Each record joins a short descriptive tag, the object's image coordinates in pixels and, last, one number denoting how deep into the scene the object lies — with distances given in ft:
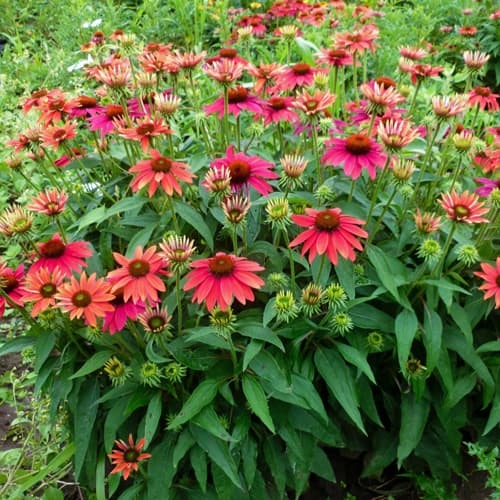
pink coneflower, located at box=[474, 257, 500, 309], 4.07
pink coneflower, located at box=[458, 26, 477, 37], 9.10
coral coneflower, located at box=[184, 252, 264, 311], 3.67
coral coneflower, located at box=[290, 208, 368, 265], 3.82
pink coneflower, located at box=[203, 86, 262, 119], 4.95
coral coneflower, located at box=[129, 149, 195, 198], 4.10
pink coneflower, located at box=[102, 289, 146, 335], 3.94
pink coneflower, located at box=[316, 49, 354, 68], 5.74
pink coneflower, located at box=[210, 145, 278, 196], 4.25
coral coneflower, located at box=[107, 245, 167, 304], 3.77
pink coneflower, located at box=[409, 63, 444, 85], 5.36
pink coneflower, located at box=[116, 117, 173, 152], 4.45
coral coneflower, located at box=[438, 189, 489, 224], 4.09
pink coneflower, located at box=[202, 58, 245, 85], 4.71
